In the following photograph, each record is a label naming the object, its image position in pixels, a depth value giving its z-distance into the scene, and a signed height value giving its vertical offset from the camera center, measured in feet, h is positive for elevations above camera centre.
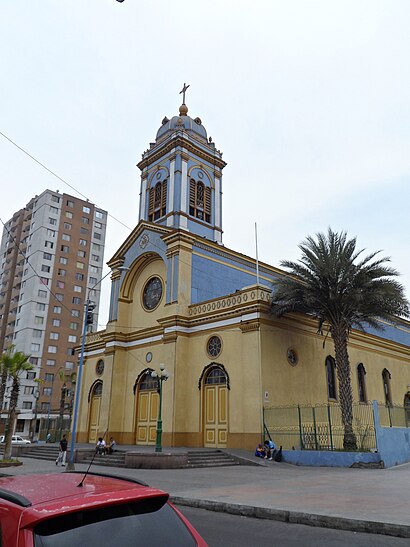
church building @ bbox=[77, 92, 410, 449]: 73.46 +17.26
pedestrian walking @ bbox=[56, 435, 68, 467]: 67.62 -2.12
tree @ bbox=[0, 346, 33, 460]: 70.46 +10.98
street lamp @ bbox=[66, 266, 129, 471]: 56.30 +8.88
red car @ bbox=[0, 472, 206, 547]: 7.80 -1.37
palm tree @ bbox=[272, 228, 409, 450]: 68.95 +21.07
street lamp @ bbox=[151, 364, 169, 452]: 60.49 +2.16
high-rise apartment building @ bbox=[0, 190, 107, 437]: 201.87 +68.90
